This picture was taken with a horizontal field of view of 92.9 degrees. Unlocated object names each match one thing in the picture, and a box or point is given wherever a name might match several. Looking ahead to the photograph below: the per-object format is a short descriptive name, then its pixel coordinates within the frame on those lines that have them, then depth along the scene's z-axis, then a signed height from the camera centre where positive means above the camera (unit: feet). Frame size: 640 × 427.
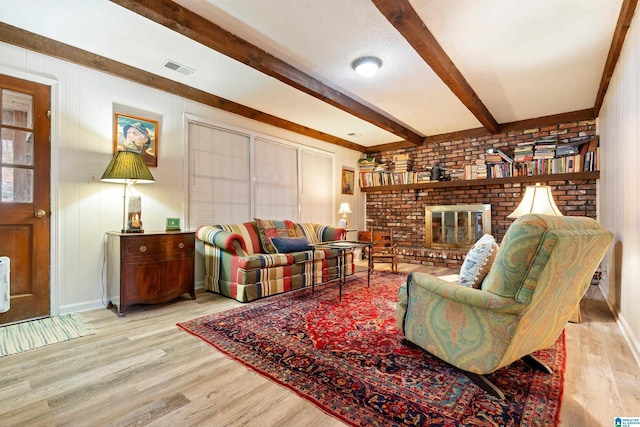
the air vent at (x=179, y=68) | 10.11 +5.03
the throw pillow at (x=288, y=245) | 12.77 -1.28
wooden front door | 8.38 +0.58
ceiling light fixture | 9.60 +4.85
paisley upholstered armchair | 4.52 -1.38
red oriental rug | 4.66 -3.03
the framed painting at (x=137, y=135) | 10.48 +2.82
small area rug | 7.02 -3.02
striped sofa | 10.68 -1.93
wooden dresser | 9.11 -1.68
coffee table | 11.34 -1.19
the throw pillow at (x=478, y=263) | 5.76 -0.94
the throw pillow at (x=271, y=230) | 13.25 -0.73
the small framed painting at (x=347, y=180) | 20.70 +2.40
